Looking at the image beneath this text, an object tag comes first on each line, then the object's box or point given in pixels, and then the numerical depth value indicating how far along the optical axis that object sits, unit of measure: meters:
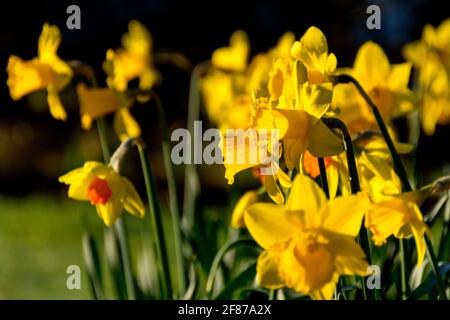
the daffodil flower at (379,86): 1.18
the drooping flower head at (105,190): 1.11
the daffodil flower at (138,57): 1.56
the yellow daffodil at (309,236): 0.95
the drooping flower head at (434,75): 1.39
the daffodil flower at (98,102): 1.22
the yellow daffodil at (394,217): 1.00
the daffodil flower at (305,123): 0.98
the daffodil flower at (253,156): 0.99
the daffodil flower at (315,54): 1.06
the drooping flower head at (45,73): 1.24
